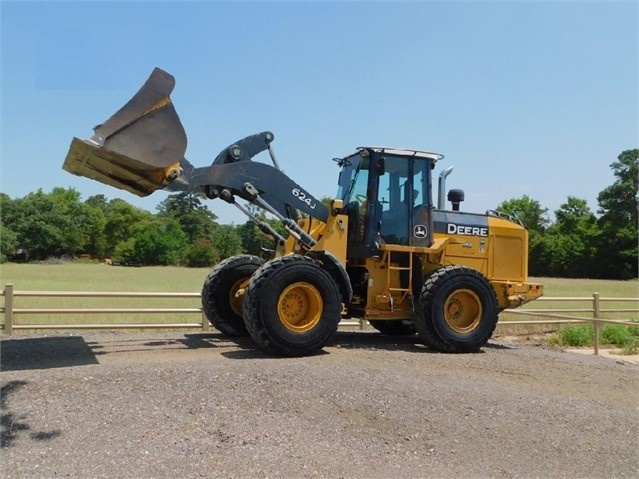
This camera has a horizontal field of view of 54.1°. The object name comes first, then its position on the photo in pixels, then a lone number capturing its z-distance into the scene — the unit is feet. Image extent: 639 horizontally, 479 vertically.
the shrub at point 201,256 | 226.01
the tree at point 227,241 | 231.09
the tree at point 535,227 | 218.38
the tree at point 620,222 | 187.83
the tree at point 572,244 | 200.23
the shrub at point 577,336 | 51.11
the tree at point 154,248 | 227.61
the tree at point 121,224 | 270.26
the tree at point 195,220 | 279.49
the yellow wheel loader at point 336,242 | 23.86
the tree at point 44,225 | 216.54
